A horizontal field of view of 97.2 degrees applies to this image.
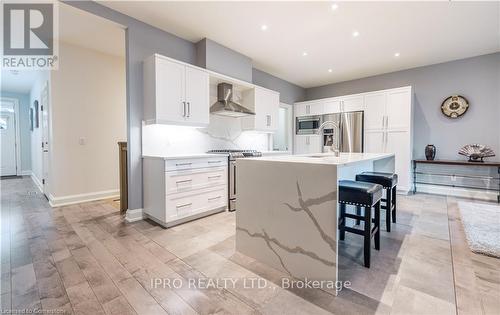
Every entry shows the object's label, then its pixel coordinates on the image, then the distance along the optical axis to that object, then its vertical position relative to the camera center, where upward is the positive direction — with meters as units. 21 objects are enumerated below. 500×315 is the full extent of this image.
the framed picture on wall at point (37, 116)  4.83 +0.82
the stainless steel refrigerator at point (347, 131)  5.04 +0.50
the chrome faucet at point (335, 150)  2.45 +0.02
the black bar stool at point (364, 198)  1.73 -0.38
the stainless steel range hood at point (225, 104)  3.75 +0.83
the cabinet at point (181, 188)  2.68 -0.47
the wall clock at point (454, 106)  4.32 +0.90
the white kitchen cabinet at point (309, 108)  5.73 +1.17
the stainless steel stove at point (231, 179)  3.41 -0.42
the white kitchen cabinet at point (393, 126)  4.43 +0.53
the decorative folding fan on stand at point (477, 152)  3.98 -0.02
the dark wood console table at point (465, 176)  3.89 -0.48
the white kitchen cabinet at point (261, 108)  4.35 +0.89
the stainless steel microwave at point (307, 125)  5.78 +0.74
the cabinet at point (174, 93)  2.87 +0.83
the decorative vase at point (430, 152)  4.42 -0.01
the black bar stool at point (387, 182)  2.51 -0.35
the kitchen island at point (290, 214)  1.49 -0.48
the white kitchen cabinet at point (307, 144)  5.80 +0.22
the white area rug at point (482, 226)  2.09 -0.90
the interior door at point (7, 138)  6.60 +0.45
